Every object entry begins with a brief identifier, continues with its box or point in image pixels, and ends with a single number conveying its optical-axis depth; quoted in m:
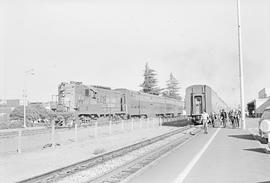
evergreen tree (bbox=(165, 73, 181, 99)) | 140.88
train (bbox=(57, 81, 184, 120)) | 36.25
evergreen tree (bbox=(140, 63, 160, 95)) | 120.75
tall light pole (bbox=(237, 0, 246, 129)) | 33.16
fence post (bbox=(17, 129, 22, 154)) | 14.98
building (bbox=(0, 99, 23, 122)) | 52.09
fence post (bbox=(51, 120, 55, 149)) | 17.92
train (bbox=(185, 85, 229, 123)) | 38.09
